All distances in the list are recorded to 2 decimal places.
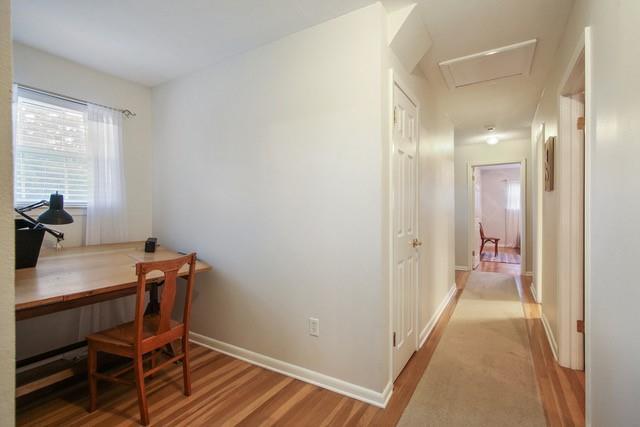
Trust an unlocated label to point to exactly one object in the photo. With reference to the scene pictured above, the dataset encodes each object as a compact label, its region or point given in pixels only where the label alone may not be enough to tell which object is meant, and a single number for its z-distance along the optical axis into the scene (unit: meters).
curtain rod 2.36
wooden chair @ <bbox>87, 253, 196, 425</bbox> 1.71
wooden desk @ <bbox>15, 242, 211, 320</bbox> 1.55
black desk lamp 2.04
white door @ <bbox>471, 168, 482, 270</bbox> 5.97
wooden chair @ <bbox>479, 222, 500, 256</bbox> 7.36
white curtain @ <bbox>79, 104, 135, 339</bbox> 2.66
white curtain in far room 9.02
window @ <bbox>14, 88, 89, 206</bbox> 2.34
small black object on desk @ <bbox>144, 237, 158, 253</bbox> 2.71
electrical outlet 2.08
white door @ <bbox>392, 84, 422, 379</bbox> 2.09
